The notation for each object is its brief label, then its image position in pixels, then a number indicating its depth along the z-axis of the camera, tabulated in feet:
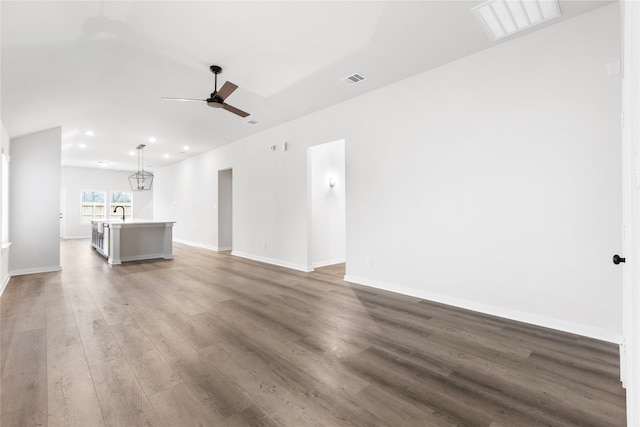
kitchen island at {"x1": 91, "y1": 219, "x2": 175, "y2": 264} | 19.71
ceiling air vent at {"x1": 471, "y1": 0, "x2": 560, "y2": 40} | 7.86
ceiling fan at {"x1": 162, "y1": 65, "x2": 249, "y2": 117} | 10.52
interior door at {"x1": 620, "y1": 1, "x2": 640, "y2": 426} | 2.93
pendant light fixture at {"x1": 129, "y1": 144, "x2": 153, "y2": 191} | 25.40
